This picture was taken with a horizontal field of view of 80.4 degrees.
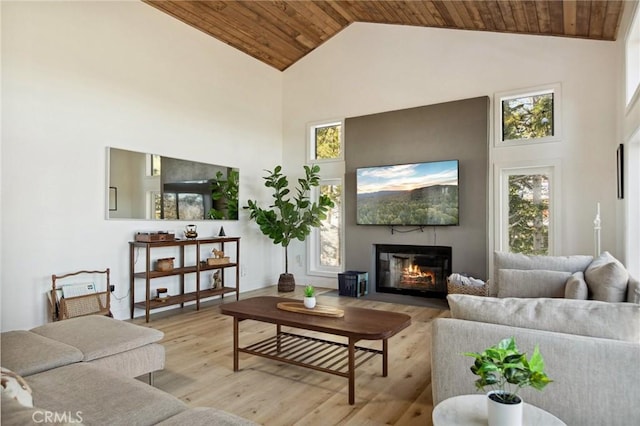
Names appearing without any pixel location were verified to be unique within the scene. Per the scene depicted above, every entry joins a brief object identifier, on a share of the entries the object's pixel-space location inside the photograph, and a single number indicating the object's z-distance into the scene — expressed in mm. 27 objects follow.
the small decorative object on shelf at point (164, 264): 4833
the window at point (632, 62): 3701
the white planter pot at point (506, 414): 1259
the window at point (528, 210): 4992
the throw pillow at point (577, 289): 2291
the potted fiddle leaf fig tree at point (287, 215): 6277
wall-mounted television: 5492
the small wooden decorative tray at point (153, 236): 4598
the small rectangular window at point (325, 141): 6750
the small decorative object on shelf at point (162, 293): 4908
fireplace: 5656
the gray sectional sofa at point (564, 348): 1604
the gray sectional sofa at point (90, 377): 1455
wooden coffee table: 2557
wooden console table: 4594
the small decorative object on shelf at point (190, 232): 5203
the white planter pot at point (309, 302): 3088
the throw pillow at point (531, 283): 2768
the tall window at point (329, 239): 6750
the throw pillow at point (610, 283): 2109
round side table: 1371
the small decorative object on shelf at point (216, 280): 5734
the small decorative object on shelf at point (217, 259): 5457
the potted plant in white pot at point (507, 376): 1266
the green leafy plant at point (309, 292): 3078
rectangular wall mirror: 4559
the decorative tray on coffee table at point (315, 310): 2908
